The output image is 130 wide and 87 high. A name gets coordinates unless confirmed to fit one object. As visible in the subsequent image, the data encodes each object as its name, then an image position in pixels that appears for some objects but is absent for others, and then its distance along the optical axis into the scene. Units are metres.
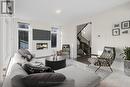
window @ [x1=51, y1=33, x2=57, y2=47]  5.07
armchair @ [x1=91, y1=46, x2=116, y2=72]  2.56
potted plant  2.27
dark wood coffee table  2.41
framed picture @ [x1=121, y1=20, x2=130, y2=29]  2.58
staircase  5.23
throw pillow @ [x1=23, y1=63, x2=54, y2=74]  1.08
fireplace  4.52
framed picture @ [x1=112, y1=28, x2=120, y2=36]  2.81
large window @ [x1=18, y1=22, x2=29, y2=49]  4.15
